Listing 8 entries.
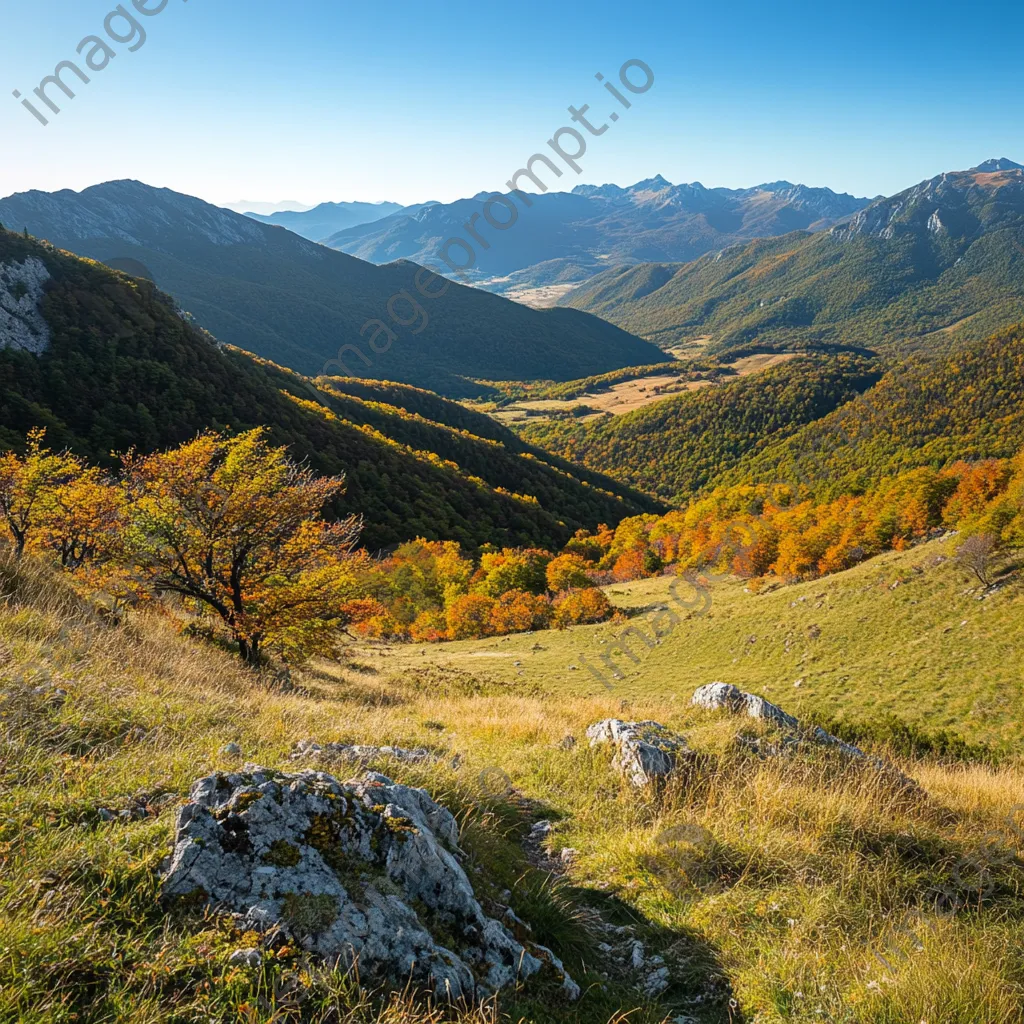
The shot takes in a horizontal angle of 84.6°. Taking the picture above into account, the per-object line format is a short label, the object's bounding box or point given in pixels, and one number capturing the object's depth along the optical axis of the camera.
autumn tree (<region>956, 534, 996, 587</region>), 33.91
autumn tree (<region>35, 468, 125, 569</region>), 19.73
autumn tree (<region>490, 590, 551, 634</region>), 54.16
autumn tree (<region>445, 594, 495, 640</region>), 54.62
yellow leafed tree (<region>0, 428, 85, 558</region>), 20.47
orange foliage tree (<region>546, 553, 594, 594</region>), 60.22
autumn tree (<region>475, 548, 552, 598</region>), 60.16
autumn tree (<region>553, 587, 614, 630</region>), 50.81
